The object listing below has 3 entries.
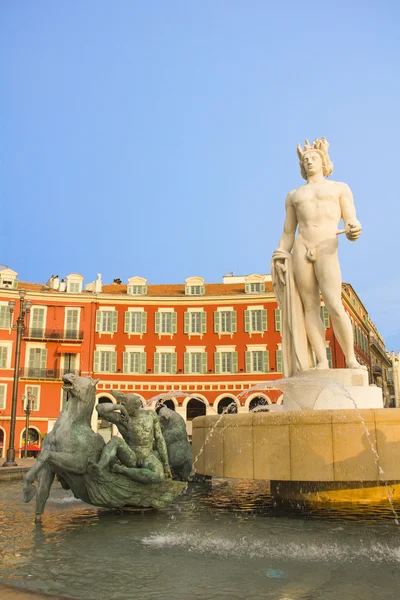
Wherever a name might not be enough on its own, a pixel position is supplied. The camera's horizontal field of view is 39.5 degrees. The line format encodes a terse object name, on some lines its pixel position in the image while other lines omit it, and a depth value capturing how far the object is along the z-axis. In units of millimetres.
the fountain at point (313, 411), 5770
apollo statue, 7898
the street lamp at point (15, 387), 17688
